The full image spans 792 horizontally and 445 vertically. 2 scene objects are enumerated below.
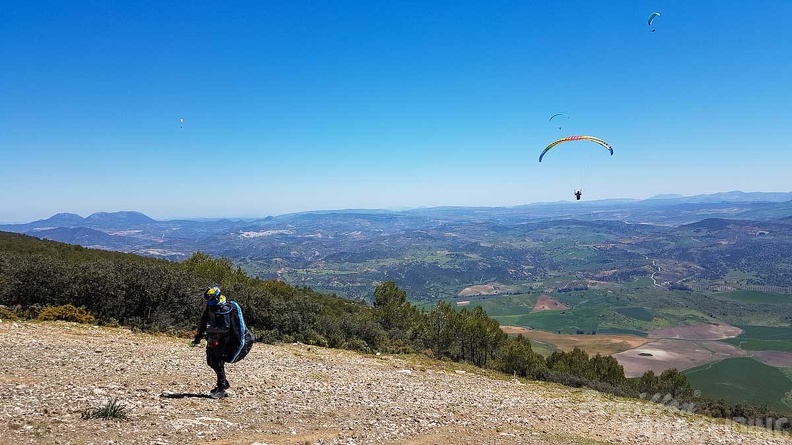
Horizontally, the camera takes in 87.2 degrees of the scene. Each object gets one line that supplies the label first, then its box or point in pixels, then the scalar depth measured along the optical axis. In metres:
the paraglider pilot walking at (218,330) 10.15
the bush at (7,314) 17.92
